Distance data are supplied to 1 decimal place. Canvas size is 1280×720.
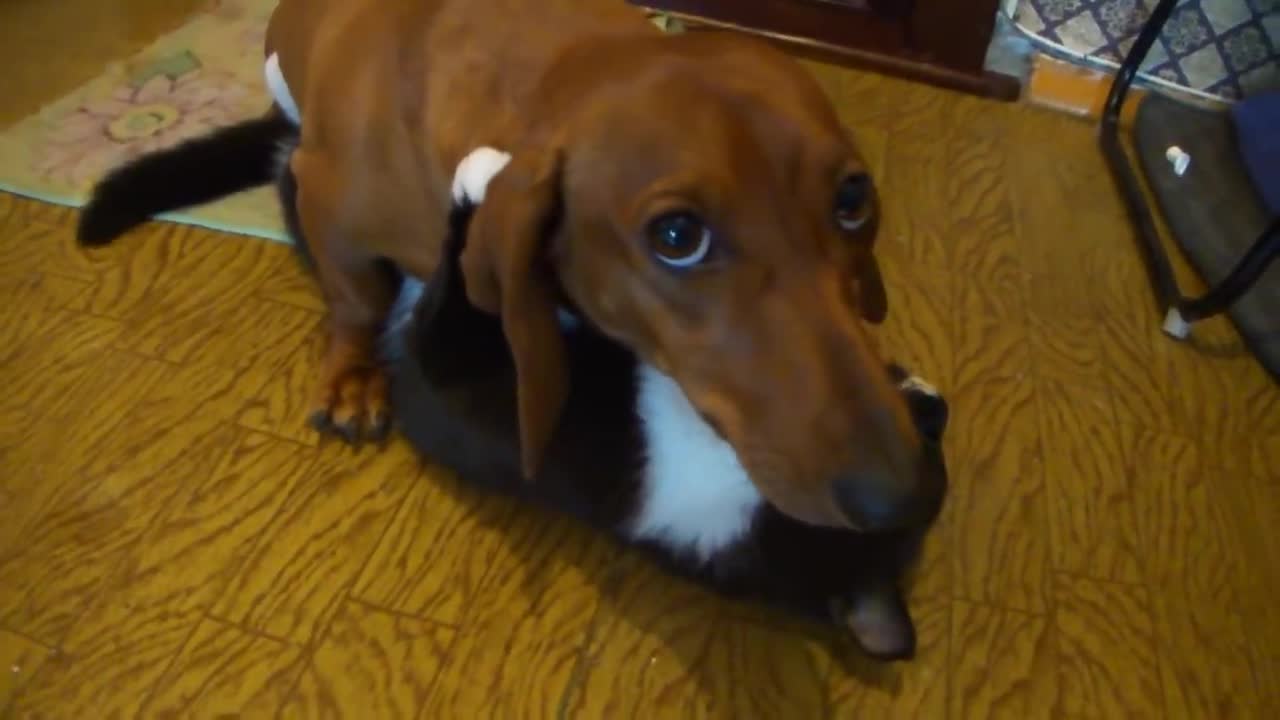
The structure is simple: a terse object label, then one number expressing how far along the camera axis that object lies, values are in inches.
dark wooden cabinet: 82.5
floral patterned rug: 65.3
